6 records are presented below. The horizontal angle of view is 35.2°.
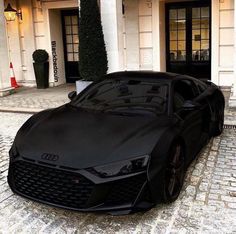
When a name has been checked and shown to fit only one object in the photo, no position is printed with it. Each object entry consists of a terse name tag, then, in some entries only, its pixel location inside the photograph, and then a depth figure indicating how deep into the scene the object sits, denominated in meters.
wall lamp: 12.66
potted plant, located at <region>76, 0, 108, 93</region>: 9.23
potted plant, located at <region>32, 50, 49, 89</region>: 12.71
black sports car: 3.50
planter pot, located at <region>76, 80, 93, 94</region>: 9.38
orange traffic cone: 13.35
